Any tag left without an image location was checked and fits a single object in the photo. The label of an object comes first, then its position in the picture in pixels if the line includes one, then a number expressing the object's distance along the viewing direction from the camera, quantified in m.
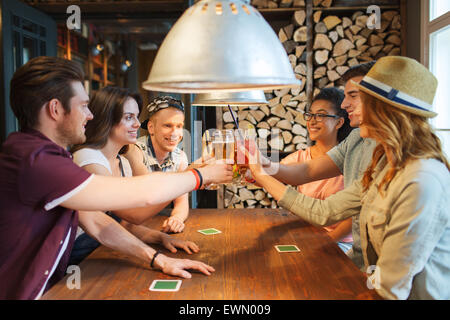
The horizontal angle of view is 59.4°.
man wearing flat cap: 2.71
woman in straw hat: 1.16
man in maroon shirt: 1.21
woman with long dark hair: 1.79
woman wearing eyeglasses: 2.68
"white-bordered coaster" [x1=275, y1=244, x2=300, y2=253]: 1.61
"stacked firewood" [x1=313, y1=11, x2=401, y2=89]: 3.91
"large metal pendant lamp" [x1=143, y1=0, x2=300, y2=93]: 0.96
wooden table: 1.19
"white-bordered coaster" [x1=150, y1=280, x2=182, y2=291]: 1.23
